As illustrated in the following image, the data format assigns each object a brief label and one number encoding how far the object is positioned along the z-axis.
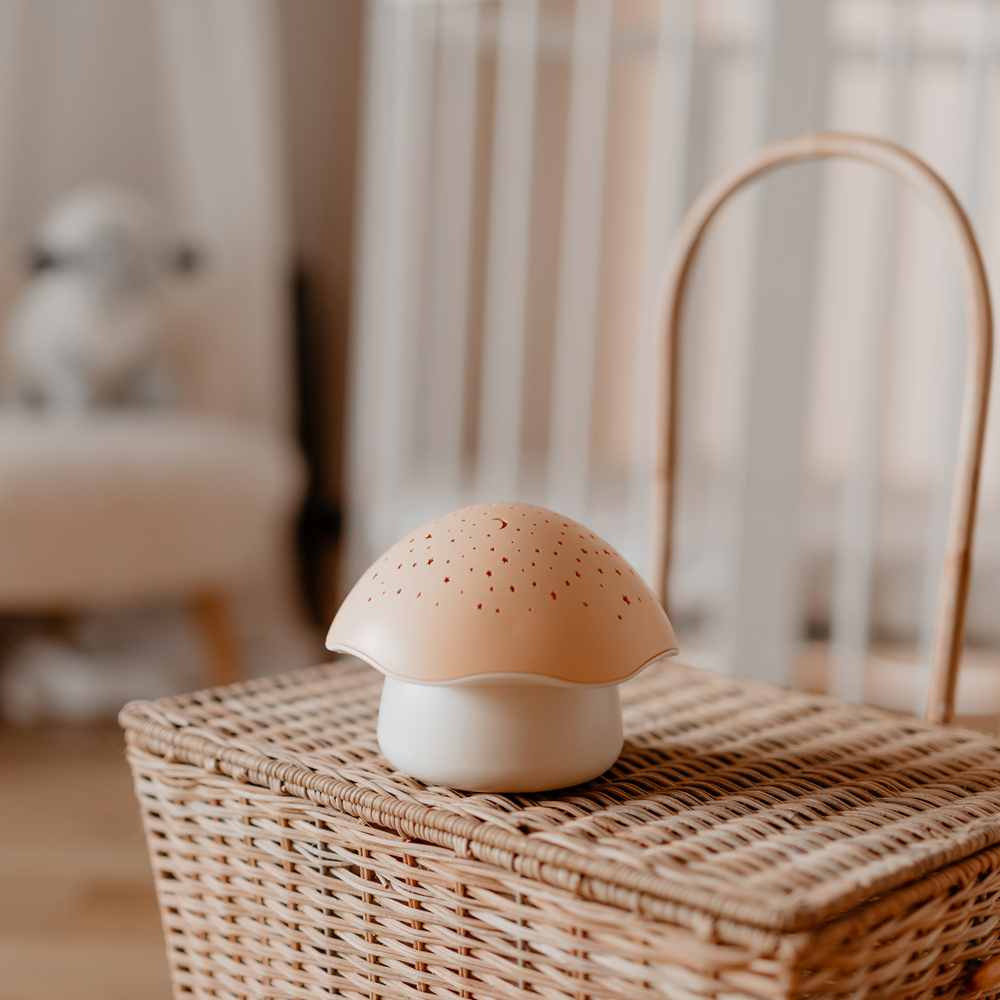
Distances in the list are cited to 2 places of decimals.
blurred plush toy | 1.66
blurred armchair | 1.41
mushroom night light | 0.53
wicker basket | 0.45
